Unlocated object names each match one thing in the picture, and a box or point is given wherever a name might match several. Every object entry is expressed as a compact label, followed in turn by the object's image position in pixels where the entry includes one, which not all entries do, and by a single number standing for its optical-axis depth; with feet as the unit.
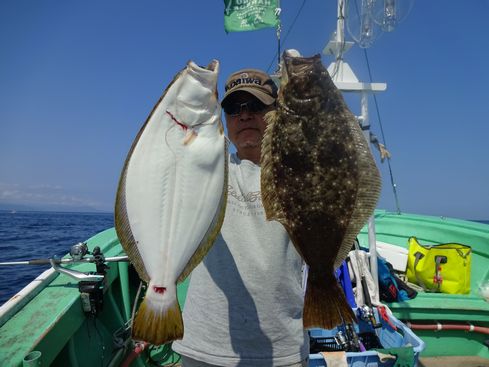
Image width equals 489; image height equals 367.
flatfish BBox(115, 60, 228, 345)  4.52
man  6.03
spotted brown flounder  5.44
